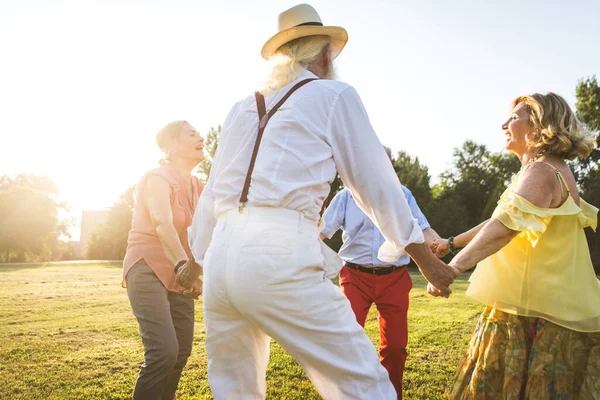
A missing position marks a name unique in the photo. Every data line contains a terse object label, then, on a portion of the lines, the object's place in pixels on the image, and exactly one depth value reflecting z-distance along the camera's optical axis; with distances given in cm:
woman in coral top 370
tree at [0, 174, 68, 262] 4594
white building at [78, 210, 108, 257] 10658
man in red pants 503
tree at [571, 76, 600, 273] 3325
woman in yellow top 286
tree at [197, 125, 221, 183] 4378
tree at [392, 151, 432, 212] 3669
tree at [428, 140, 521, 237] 3481
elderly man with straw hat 208
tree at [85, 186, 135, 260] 5069
